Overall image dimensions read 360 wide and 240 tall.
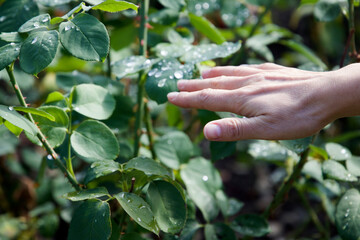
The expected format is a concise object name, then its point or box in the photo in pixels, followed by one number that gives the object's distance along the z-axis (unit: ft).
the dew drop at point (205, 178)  3.07
